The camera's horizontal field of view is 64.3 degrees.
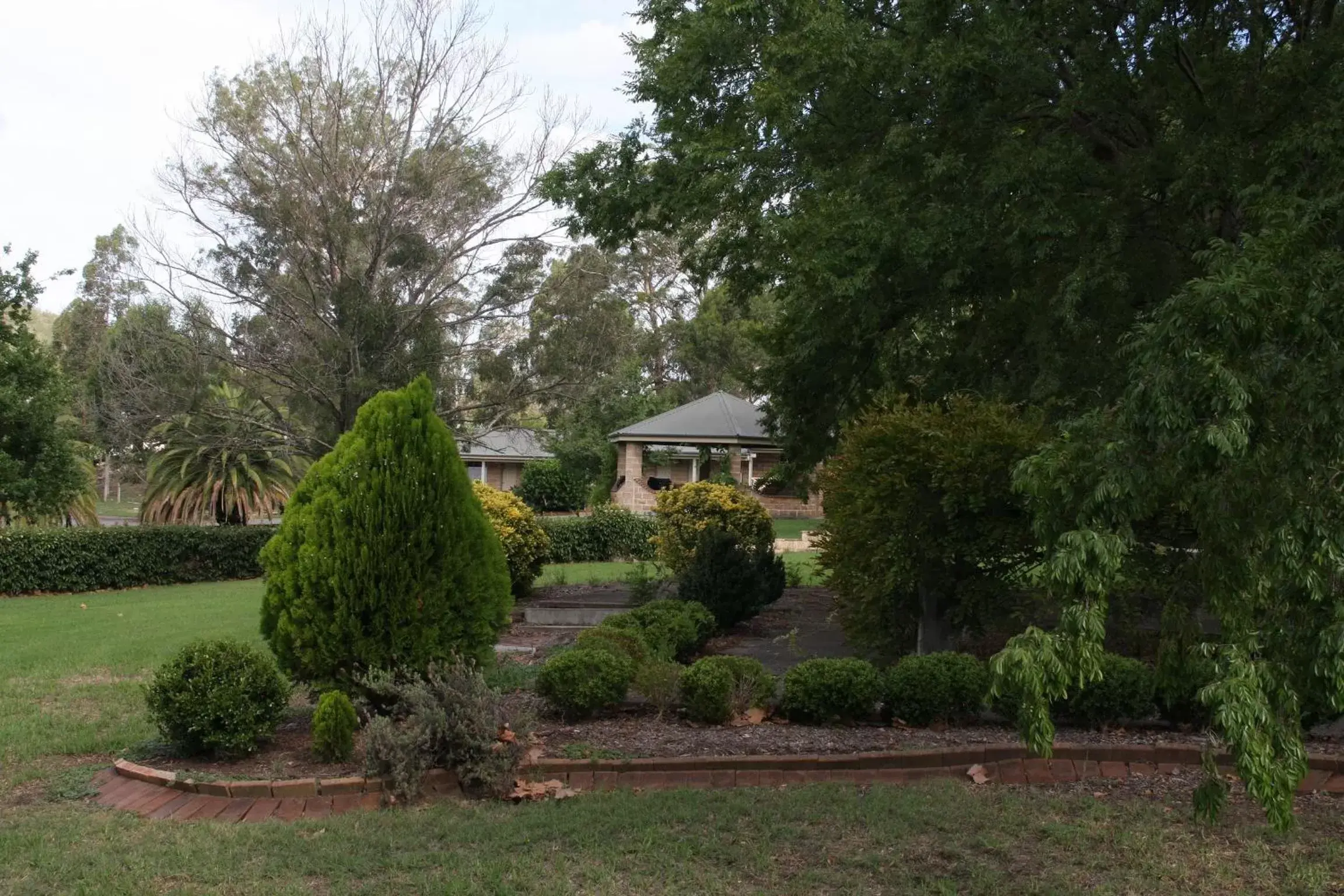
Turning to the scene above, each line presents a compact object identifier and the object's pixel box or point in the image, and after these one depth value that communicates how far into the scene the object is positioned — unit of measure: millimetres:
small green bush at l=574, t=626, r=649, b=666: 7426
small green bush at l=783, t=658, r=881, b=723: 6586
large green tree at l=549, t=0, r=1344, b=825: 2793
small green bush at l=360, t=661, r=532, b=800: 5461
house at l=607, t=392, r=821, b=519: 33938
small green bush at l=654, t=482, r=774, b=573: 14344
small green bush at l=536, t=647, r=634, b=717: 6703
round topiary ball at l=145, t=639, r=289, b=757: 5934
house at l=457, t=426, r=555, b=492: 40812
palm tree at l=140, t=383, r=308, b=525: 23953
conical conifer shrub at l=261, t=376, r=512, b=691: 6285
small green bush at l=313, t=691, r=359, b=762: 5824
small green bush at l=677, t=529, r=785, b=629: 11586
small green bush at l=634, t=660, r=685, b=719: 6863
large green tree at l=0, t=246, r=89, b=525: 19094
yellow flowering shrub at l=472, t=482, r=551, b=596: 14664
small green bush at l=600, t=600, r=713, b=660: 8703
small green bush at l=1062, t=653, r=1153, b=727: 6375
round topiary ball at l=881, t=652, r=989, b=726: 6516
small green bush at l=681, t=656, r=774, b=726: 6605
